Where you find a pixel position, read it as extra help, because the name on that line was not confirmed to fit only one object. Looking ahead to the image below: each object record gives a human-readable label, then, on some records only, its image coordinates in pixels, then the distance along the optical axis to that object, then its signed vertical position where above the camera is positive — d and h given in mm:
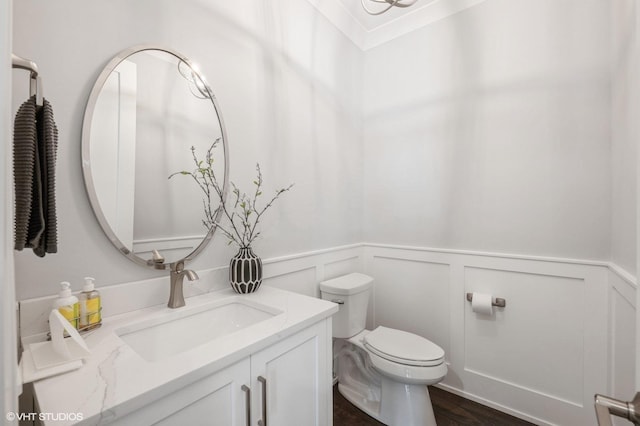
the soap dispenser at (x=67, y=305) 849 -284
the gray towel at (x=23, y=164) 556 +95
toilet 1506 -863
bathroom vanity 623 -431
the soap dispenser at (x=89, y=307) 895 -309
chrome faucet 1116 -296
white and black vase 1308 -291
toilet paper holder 1754 -579
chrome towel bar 598 +306
